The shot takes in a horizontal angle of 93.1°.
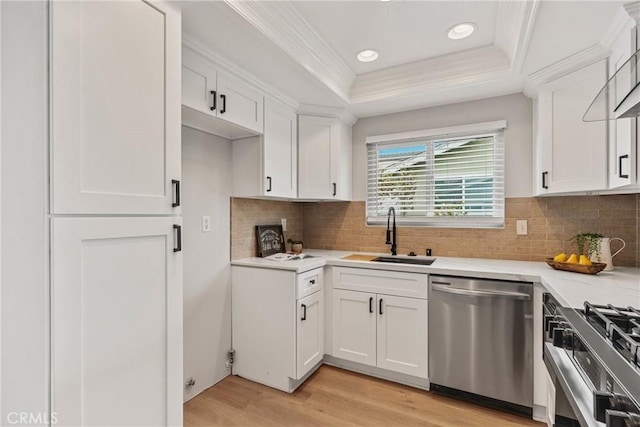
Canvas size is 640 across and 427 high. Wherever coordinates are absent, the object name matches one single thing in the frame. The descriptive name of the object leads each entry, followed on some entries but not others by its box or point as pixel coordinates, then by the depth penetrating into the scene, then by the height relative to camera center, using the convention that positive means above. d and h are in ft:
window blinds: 8.61 +1.17
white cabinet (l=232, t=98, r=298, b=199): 7.73 +1.44
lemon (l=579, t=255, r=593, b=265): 6.26 -0.94
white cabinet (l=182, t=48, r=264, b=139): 5.66 +2.38
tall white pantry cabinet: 3.13 -0.01
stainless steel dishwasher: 6.40 -2.79
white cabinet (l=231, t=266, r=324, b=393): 7.29 -2.78
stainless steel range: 2.51 -1.51
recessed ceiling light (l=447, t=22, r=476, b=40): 6.43 +4.02
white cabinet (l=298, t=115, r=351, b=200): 9.09 +1.74
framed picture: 8.90 -0.78
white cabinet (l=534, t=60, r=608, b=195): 6.08 +1.67
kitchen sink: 8.45 -1.32
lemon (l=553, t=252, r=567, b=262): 6.75 -0.96
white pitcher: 6.53 -0.83
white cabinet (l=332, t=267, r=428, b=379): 7.39 -2.85
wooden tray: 6.14 -1.09
